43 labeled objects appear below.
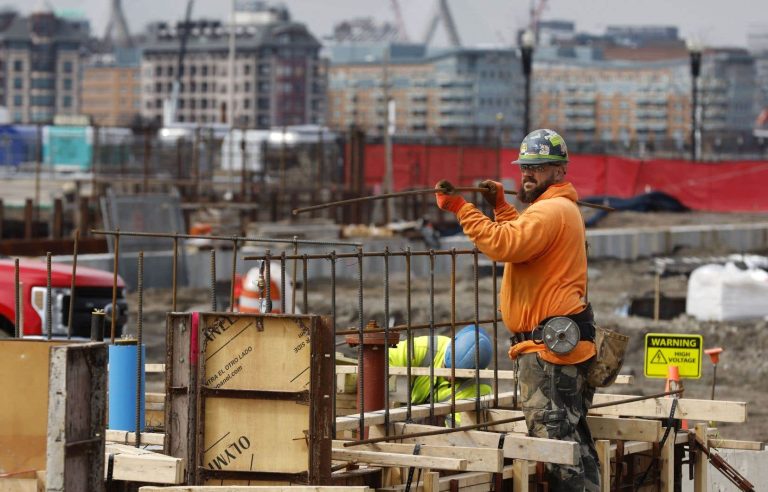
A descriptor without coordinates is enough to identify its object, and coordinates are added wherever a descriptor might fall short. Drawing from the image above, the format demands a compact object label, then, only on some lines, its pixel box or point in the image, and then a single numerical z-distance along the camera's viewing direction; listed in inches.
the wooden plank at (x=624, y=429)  634.2
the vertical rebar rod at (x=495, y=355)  660.1
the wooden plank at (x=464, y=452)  535.2
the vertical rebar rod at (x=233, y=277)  574.6
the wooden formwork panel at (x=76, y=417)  443.5
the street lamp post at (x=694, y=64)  3216.0
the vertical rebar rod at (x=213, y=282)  578.5
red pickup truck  983.6
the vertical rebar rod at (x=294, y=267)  587.3
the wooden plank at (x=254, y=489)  483.8
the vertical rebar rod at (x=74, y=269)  621.9
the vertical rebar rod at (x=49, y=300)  611.1
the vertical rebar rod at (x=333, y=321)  532.4
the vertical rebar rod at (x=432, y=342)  626.8
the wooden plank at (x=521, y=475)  569.0
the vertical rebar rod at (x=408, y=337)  612.1
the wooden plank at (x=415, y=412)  608.4
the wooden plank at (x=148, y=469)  506.9
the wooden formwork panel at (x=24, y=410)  524.1
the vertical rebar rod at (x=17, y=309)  620.4
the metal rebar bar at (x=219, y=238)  594.9
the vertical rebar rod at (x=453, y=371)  641.0
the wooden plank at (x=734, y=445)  682.8
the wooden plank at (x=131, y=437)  570.3
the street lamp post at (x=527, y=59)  2844.5
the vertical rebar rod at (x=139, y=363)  573.9
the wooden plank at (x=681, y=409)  660.1
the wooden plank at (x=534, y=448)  536.4
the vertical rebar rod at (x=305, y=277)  595.0
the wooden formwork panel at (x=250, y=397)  528.4
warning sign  797.2
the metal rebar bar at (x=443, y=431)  563.5
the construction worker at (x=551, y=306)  563.2
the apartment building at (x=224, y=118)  4973.7
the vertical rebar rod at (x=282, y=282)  574.6
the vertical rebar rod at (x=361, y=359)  580.8
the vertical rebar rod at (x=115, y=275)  602.1
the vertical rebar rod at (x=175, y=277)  598.2
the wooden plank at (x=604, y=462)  597.6
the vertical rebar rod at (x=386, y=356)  600.5
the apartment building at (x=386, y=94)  3164.4
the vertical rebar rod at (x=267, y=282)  569.8
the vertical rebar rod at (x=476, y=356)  650.2
